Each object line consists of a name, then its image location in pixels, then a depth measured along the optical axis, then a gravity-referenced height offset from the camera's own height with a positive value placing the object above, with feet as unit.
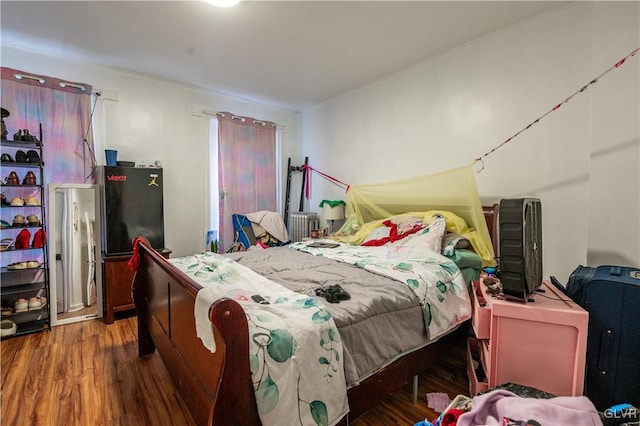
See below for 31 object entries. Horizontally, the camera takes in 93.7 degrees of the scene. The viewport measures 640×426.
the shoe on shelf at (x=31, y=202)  8.75 -0.26
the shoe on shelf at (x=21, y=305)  8.57 -3.22
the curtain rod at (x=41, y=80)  8.92 +3.52
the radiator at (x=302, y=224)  14.15 -1.22
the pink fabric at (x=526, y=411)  3.49 -2.50
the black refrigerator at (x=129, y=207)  9.73 -0.40
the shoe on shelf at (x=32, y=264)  8.73 -2.07
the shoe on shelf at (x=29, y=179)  8.80 +0.42
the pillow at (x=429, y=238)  7.91 -1.01
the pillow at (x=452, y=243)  7.82 -1.13
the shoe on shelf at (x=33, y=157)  8.79 +1.07
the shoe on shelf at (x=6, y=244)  8.44 -1.47
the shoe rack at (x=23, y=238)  8.57 -1.33
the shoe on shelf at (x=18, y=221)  8.62 -0.81
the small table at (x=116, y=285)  9.59 -2.93
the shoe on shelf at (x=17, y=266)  8.55 -2.09
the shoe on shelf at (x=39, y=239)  8.87 -1.35
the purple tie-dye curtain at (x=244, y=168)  13.23 +1.38
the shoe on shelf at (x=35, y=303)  8.76 -3.23
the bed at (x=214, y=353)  3.18 -2.31
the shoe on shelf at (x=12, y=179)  8.57 +0.40
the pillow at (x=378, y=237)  9.22 -1.17
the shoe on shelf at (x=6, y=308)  8.46 -3.28
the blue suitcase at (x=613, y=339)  4.52 -2.09
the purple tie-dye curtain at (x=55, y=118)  8.89 +2.38
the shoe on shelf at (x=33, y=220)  8.80 -0.79
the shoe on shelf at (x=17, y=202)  8.55 -0.26
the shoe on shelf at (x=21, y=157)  8.61 +1.05
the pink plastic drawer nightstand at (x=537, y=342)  4.16 -2.06
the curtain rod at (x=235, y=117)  12.85 +3.62
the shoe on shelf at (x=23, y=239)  8.63 -1.33
